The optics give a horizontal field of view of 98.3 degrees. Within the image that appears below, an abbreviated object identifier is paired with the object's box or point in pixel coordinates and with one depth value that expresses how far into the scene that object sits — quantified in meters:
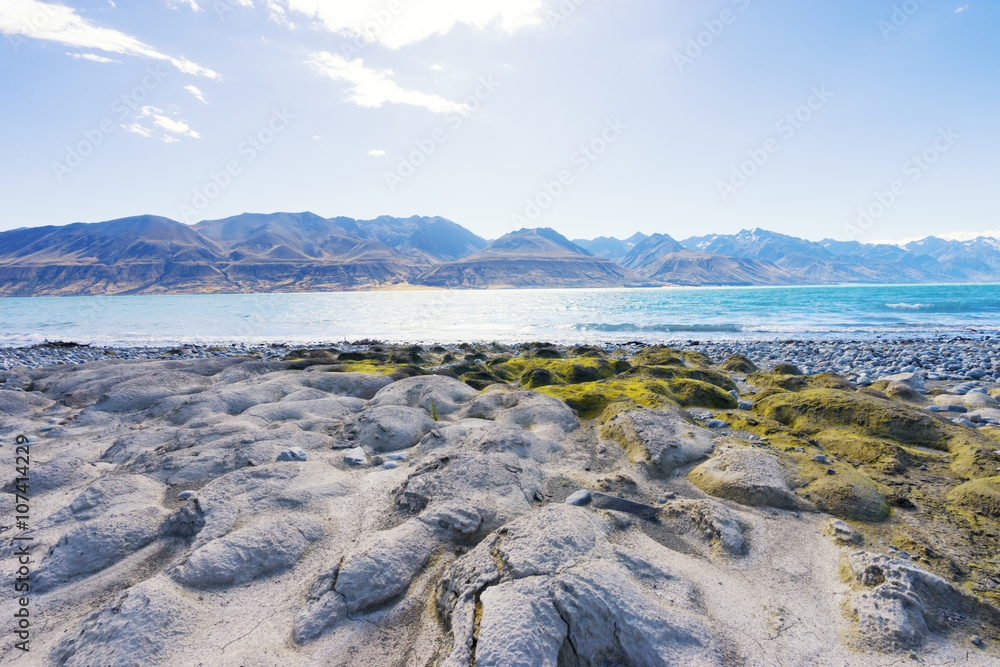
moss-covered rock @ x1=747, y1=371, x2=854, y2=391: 10.18
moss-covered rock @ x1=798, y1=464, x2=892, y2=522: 4.66
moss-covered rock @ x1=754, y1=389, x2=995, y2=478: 5.82
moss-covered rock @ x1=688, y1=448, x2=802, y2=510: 4.92
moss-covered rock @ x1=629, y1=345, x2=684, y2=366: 14.30
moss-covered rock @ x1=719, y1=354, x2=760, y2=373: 15.22
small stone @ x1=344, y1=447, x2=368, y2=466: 6.15
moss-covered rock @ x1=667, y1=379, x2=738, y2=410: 9.19
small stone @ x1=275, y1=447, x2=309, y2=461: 6.00
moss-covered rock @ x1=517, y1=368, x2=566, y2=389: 11.20
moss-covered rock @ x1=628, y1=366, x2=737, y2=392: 11.43
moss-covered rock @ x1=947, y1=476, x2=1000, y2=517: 4.58
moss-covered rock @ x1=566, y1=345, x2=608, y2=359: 19.02
